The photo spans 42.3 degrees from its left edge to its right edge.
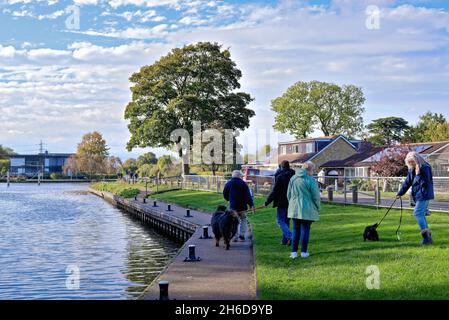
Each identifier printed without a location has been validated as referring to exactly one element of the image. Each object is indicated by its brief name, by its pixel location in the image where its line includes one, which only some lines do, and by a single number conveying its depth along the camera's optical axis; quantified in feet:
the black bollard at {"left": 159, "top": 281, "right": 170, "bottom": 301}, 28.66
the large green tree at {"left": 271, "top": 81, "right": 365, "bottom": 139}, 271.08
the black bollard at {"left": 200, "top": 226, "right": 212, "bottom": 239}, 55.47
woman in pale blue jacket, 37.72
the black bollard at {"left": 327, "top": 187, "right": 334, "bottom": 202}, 86.27
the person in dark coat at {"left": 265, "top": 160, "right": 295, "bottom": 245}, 44.45
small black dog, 43.47
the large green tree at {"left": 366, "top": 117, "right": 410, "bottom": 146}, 290.76
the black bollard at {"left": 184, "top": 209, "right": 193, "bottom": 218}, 84.33
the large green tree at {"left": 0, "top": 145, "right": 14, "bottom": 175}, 458.09
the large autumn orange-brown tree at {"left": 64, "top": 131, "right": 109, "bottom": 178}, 391.45
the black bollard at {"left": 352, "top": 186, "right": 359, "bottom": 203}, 79.56
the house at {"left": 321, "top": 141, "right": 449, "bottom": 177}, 162.71
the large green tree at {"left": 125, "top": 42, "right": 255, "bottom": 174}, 182.39
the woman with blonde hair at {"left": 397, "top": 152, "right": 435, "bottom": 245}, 38.29
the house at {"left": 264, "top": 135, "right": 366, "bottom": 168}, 221.05
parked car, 130.00
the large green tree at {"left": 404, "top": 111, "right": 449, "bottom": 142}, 246.27
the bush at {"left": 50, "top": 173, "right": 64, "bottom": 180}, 426.92
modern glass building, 529.45
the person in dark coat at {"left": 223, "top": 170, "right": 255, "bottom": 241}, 48.73
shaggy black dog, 46.32
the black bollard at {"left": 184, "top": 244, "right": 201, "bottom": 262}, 42.03
